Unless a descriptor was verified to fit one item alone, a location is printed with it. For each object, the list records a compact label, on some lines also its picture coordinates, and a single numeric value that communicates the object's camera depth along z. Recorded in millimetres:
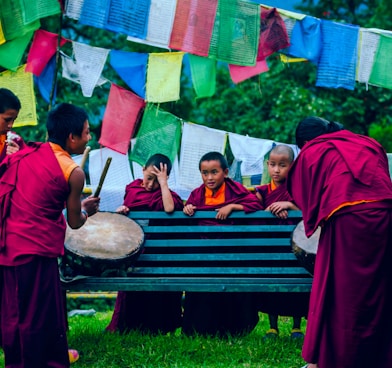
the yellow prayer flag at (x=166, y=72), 12838
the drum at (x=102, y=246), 9377
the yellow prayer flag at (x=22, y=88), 12742
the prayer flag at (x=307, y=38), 12853
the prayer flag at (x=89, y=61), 12912
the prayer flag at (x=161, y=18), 12579
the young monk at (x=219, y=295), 10667
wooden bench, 9355
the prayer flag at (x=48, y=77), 13009
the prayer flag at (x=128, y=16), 12512
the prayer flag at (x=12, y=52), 12542
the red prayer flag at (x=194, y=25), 12557
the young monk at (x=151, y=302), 11222
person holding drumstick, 7761
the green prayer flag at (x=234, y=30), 12601
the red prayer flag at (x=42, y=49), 12764
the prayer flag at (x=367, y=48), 12920
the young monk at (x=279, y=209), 10481
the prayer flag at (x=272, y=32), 12786
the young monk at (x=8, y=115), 9629
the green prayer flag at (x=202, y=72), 12861
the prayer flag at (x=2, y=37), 12416
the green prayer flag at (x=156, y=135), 13157
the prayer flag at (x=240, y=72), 12932
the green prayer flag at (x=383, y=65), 12905
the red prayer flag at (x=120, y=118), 13187
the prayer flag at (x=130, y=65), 12912
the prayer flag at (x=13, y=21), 12342
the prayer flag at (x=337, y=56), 12883
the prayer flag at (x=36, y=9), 12334
